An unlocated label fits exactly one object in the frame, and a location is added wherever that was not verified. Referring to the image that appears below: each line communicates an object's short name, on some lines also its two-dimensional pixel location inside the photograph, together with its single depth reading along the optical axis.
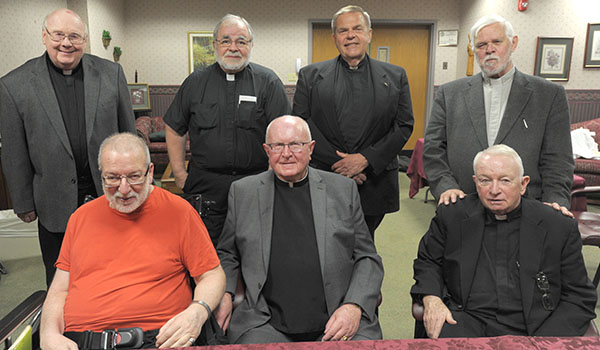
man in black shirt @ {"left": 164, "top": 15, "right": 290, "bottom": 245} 2.35
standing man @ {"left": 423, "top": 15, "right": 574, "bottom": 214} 1.90
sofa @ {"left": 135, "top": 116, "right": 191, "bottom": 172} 6.42
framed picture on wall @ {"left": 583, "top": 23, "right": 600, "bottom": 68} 5.80
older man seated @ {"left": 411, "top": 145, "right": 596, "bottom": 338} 1.60
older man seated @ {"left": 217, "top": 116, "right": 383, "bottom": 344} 1.66
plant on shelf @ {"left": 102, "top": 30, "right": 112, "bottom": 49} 6.12
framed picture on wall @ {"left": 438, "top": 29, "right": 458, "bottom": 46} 7.31
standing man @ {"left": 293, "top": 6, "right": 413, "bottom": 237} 2.30
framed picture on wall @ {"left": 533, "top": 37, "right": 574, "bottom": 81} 5.92
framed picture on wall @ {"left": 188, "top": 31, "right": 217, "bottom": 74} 7.35
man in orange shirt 1.47
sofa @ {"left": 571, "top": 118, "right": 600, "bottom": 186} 4.84
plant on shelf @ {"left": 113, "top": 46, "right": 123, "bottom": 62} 6.57
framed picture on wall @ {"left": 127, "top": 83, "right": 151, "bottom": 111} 7.05
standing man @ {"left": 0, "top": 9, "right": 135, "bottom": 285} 2.02
